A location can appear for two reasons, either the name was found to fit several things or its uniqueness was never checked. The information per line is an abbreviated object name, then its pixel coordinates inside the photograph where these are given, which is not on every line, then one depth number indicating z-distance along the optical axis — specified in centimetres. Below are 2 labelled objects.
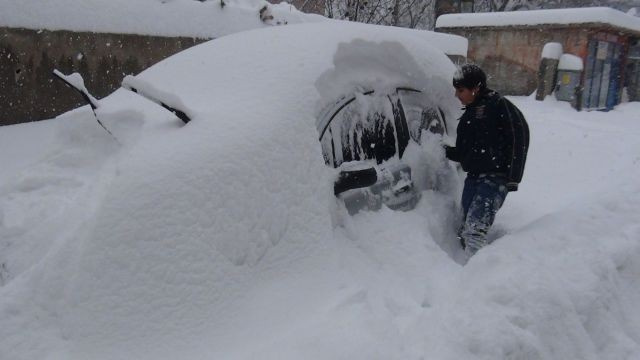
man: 362
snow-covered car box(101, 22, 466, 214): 280
